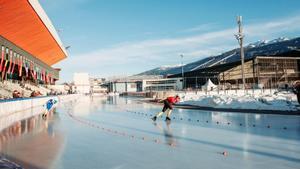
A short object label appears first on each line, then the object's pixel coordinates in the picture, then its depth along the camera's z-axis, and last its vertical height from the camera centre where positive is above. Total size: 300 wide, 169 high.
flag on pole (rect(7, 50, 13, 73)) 28.96 +3.97
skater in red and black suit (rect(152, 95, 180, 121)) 12.54 -0.60
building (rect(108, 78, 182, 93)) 96.18 +3.21
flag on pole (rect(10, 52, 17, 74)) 30.29 +4.33
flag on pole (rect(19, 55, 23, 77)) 33.06 +4.06
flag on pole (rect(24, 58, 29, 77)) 35.65 +4.38
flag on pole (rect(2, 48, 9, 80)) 27.18 +3.68
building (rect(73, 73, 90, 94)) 94.28 +4.25
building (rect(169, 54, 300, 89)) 62.14 +5.77
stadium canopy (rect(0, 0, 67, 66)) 22.94 +8.05
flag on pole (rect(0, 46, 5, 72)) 26.28 +4.27
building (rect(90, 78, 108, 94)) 130.44 +3.05
